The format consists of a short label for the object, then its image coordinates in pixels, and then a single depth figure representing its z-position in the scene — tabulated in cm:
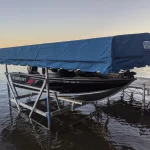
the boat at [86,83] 791
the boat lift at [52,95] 804
